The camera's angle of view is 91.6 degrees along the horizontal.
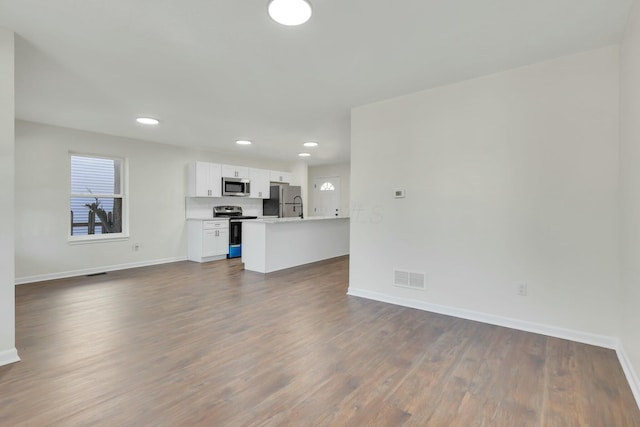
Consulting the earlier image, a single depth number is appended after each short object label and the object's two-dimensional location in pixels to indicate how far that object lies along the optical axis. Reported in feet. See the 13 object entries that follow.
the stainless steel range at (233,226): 22.38
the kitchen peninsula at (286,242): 17.41
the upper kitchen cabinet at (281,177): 26.82
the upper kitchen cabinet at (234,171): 22.74
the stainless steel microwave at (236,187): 22.69
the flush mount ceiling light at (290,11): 6.21
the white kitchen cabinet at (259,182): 24.92
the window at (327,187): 30.25
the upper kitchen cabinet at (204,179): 21.09
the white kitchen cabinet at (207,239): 20.77
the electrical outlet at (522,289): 9.28
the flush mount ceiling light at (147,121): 14.44
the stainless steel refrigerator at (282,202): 26.25
